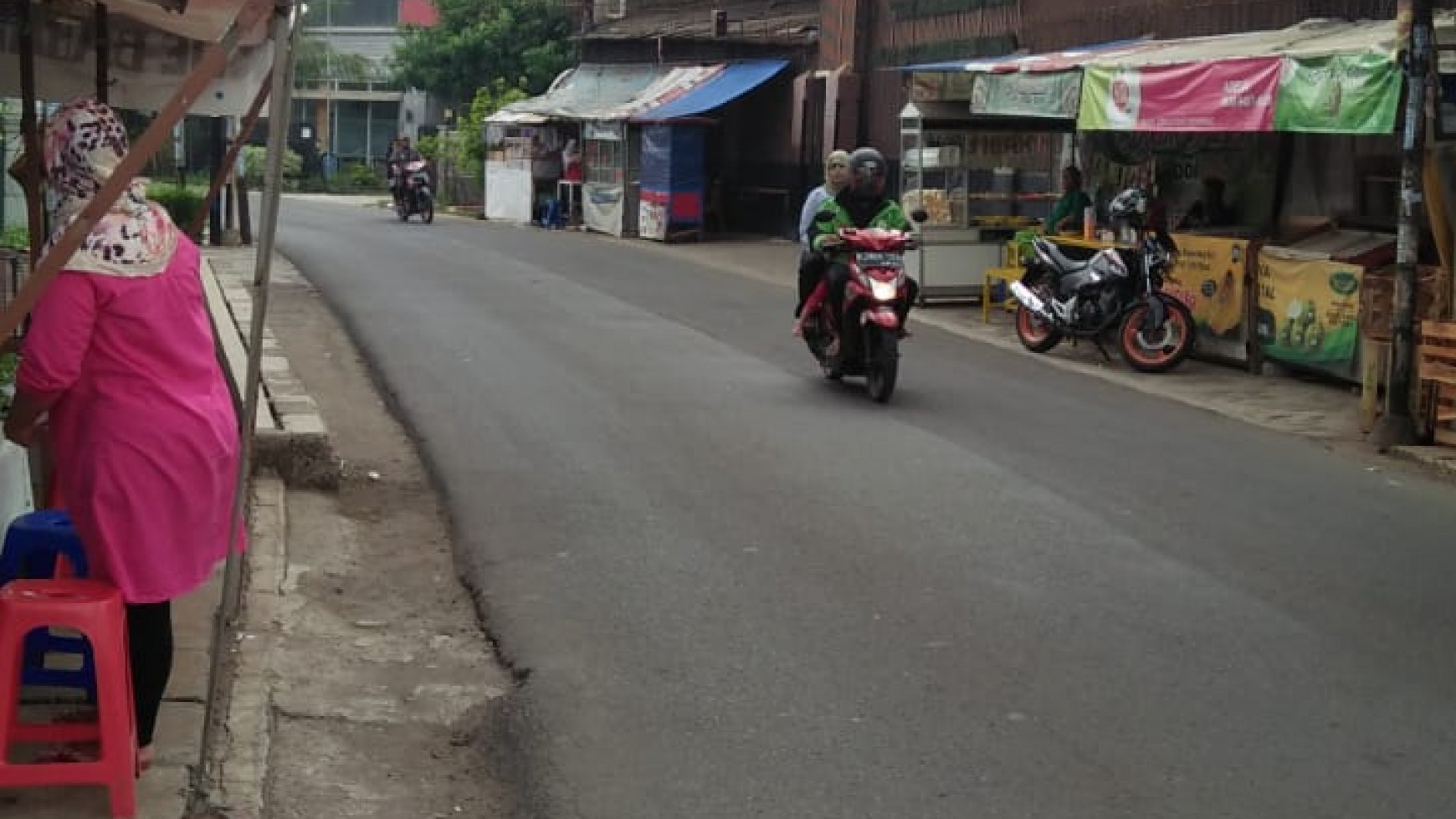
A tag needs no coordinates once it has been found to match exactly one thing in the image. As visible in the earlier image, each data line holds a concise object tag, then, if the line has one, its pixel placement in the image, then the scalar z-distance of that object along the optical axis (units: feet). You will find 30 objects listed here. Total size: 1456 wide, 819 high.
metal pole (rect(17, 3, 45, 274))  20.17
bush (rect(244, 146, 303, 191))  119.36
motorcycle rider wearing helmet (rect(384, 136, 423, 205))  113.80
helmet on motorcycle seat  51.60
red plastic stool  14.73
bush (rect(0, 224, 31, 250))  32.94
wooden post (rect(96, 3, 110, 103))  22.53
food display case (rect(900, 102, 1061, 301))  63.57
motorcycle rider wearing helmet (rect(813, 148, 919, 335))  42.16
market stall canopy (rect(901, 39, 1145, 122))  53.83
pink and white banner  43.52
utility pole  36.45
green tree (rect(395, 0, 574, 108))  157.48
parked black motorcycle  48.60
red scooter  40.04
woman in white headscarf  42.93
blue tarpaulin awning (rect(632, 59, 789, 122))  99.76
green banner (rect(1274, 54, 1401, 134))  38.47
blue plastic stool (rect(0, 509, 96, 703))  16.38
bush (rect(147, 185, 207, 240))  73.72
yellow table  54.27
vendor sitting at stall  59.67
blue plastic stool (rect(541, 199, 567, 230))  115.14
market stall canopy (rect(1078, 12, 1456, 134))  38.99
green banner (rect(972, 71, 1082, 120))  53.52
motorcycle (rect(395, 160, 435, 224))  112.37
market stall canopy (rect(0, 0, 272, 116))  23.59
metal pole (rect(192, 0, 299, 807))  14.99
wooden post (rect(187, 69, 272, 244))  18.49
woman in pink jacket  14.99
